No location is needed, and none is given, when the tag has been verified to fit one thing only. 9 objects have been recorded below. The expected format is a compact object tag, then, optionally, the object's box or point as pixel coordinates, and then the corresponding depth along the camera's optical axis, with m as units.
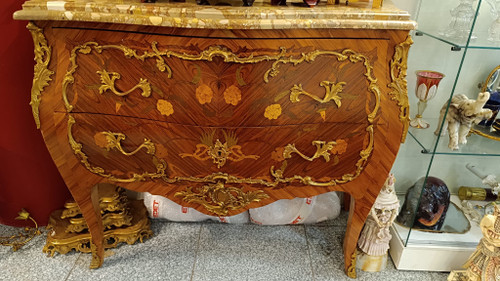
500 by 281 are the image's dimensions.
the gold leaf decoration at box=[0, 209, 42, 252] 1.52
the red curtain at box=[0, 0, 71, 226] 1.29
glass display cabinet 1.25
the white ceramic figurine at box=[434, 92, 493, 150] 1.22
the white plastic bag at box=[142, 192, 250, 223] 1.66
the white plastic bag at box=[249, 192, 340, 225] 1.66
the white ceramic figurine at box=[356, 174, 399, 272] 1.35
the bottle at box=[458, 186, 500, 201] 1.58
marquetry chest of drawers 0.95
